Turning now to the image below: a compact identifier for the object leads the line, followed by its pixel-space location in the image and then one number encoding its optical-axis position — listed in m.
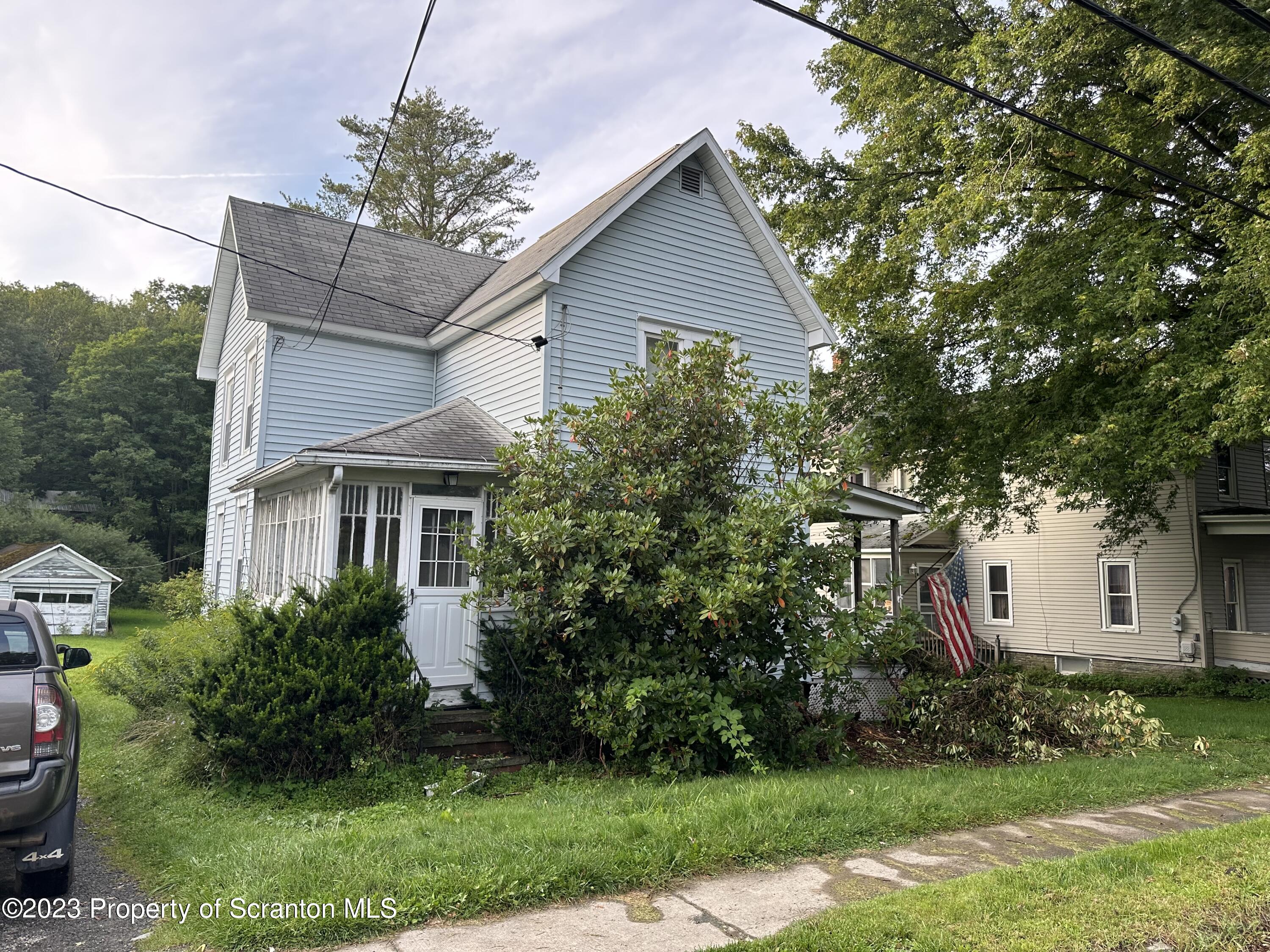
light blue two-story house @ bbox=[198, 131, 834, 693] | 9.75
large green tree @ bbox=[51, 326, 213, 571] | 35.62
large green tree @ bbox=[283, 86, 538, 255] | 31.02
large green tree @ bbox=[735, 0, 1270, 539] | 11.38
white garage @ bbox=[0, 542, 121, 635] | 25.03
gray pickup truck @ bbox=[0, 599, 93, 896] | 4.69
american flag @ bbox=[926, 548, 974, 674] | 11.87
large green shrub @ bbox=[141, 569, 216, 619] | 13.46
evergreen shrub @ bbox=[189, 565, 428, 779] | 7.37
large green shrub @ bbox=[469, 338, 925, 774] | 8.01
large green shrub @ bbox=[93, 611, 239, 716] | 8.75
